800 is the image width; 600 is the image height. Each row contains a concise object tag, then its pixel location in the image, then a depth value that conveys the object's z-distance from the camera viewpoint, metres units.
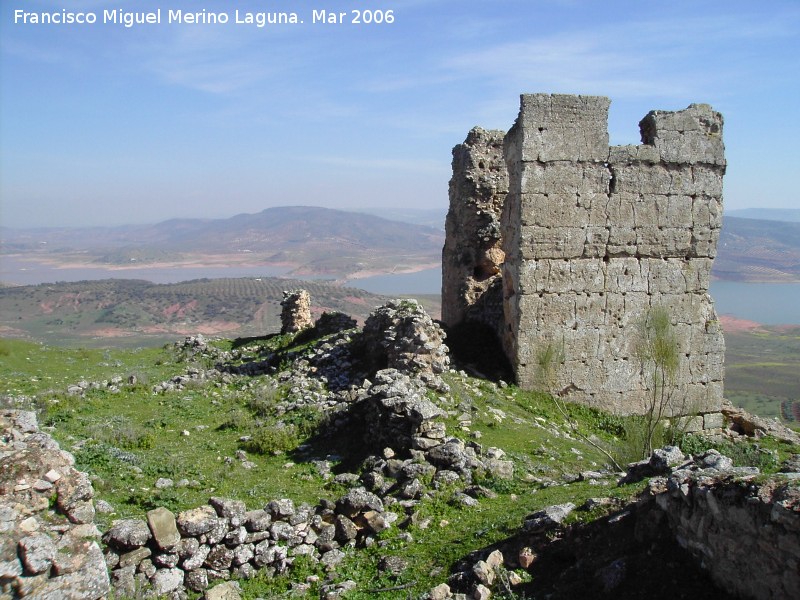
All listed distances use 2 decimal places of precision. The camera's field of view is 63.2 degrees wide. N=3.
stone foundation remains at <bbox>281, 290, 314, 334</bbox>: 20.88
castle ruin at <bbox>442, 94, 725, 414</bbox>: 12.99
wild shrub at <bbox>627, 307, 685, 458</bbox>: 11.28
